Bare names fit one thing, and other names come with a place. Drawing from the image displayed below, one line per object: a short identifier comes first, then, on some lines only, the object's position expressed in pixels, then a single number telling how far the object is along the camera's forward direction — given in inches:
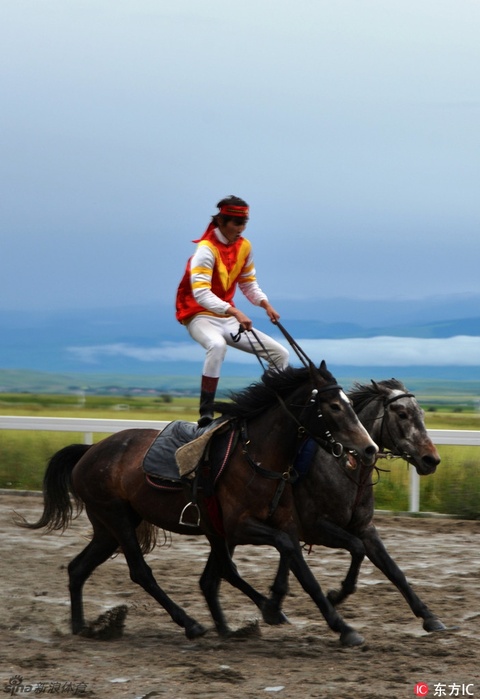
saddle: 509.4
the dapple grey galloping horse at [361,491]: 504.7
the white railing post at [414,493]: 887.1
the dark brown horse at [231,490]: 474.0
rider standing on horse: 534.3
